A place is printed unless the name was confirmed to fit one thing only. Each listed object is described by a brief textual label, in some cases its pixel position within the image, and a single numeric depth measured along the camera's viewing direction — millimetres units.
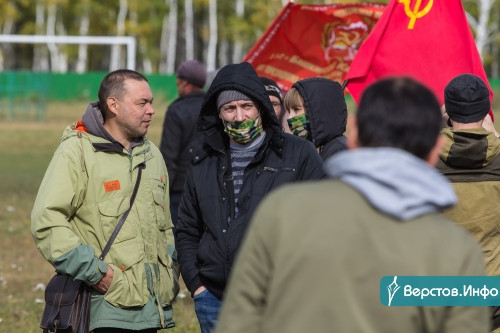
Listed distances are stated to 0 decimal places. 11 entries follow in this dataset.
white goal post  64815
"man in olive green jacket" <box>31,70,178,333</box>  9927
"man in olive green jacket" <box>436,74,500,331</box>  9415
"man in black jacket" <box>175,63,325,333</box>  9461
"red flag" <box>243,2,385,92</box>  18736
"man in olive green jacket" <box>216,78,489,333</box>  5243
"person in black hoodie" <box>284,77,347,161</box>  10735
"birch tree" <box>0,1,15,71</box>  128388
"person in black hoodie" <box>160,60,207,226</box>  17618
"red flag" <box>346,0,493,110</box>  14114
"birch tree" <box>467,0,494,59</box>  104338
